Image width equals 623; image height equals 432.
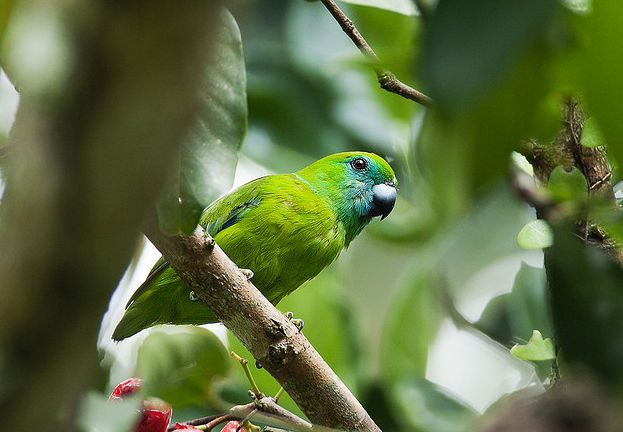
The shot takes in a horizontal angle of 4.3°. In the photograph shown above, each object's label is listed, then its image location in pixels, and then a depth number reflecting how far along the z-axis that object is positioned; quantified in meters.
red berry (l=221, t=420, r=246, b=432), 3.37
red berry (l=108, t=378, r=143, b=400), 3.13
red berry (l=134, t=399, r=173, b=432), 3.10
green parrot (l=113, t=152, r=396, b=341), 3.50
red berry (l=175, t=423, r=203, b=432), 3.12
